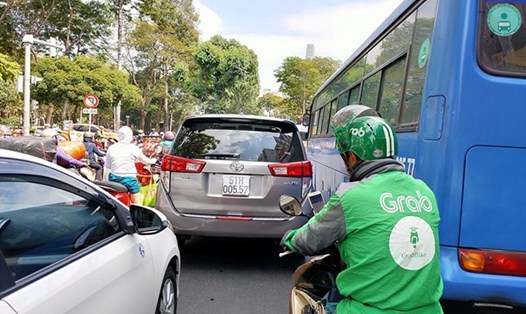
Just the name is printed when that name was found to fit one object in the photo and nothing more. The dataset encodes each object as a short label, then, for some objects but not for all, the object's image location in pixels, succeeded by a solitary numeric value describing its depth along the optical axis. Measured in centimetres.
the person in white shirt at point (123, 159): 678
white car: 180
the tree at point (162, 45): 3937
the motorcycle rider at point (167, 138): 1351
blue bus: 266
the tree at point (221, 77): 4556
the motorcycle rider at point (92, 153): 975
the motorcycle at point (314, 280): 210
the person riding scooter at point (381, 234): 170
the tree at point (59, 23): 2670
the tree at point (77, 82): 2670
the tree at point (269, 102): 6976
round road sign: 1466
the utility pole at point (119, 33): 3275
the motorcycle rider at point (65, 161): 646
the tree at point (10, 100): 1138
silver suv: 485
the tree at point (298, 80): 4625
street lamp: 1364
